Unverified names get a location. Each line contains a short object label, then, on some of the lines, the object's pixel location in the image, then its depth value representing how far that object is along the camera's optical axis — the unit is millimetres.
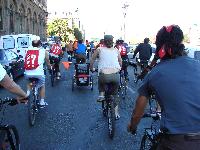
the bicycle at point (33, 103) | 4789
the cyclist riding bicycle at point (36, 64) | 5134
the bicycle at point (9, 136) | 2625
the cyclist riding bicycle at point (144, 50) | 9201
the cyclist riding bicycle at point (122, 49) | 8986
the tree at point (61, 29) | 47780
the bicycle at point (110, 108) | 4197
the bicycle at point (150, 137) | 2022
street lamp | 25147
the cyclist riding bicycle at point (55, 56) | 9033
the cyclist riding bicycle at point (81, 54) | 10600
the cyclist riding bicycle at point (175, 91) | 1754
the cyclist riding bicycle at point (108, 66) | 4571
